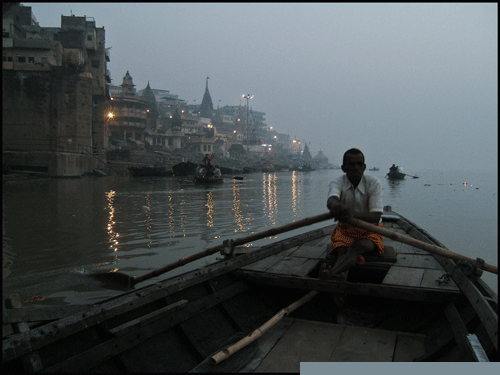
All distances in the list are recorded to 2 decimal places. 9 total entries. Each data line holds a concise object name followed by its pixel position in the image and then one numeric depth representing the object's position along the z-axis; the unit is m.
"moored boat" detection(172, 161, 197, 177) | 39.66
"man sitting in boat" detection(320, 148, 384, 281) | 4.00
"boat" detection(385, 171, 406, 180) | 48.94
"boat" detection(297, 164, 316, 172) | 89.44
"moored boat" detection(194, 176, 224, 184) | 28.75
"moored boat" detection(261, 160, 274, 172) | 74.19
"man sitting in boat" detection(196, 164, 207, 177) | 30.00
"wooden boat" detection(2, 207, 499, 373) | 2.60
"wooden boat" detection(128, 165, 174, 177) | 35.66
